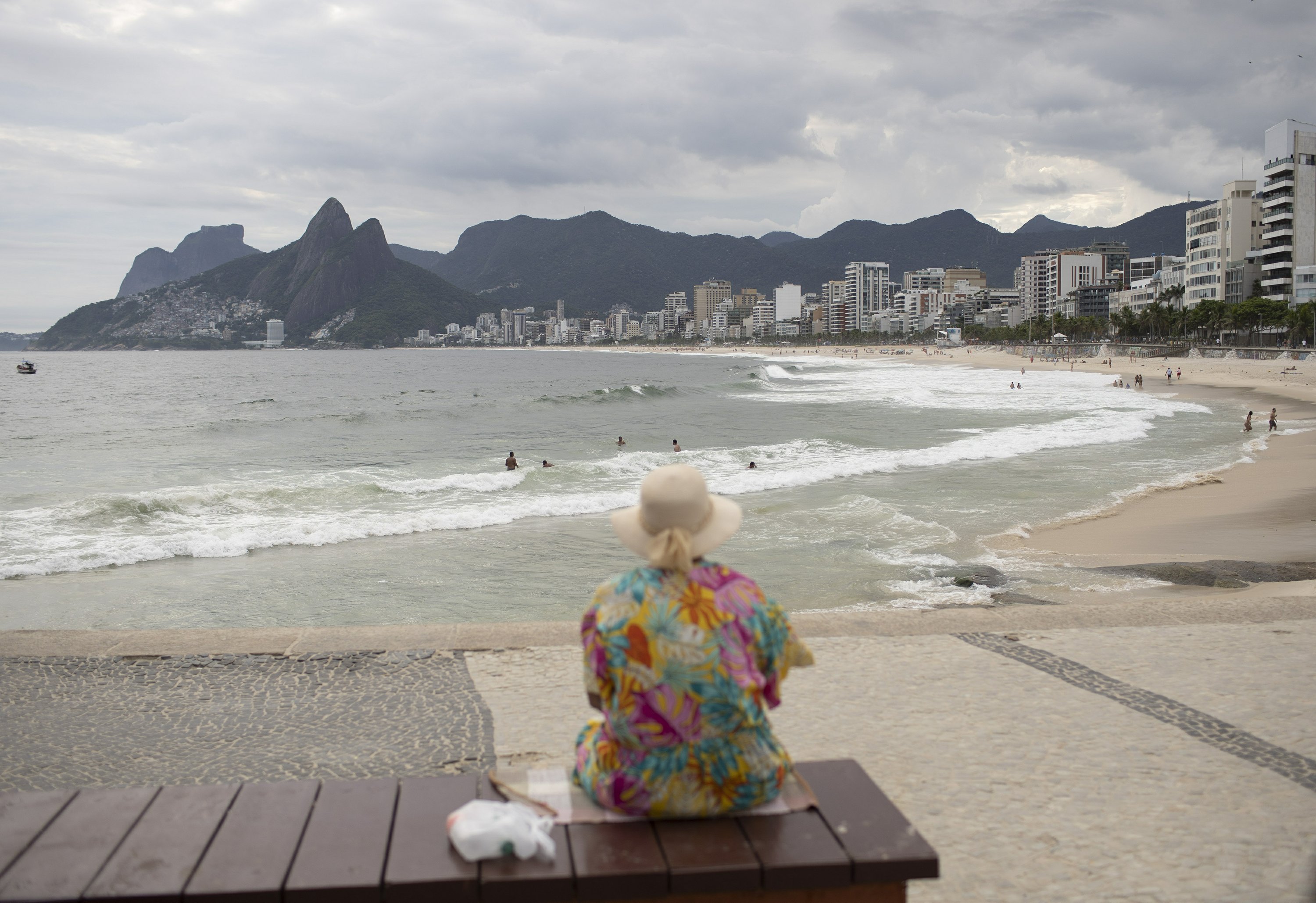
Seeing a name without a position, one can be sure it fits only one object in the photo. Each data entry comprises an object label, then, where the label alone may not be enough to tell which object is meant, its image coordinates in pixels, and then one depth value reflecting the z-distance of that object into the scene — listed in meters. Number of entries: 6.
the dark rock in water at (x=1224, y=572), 10.35
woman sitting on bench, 2.64
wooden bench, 2.43
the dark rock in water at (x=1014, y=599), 9.45
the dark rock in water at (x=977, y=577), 10.61
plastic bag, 2.50
